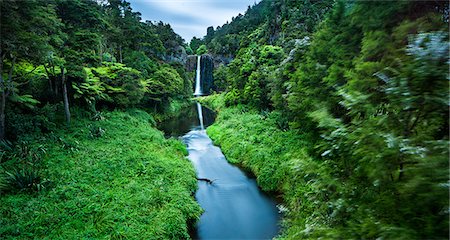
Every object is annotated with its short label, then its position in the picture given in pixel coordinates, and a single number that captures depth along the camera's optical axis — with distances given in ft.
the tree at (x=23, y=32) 28.37
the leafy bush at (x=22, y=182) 27.20
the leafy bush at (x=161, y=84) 90.09
